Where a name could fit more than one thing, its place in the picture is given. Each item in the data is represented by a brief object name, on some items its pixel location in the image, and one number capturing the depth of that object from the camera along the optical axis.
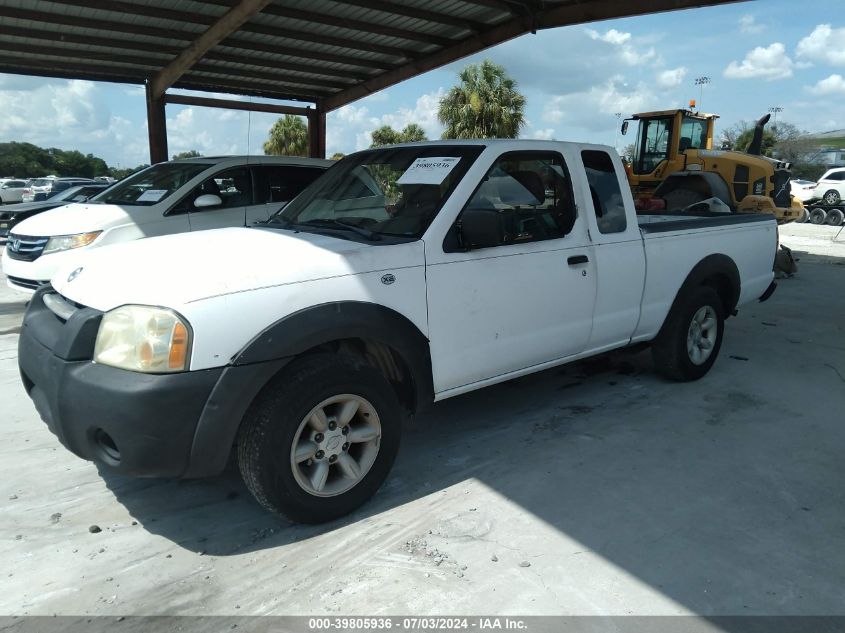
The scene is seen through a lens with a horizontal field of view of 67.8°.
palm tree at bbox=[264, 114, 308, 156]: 44.41
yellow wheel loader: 12.41
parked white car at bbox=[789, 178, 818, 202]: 25.16
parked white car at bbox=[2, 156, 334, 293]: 6.94
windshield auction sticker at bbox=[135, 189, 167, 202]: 7.31
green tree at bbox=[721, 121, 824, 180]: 50.77
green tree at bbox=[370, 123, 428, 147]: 41.30
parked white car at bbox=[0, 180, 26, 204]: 26.67
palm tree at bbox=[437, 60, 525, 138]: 30.77
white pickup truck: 2.66
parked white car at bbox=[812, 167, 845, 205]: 24.00
